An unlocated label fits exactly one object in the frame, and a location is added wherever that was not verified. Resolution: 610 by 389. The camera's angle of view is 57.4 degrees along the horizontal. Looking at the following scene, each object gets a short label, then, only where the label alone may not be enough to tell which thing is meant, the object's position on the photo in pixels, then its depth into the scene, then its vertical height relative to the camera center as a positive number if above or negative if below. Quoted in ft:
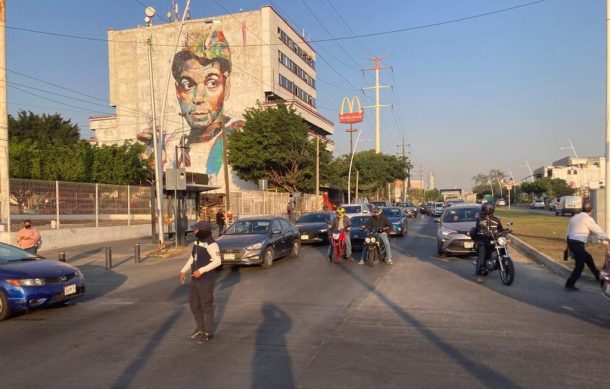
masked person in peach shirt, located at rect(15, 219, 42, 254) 46.93 -2.94
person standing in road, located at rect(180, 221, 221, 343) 24.32 -3.70
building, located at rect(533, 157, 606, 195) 401.70 +18.50
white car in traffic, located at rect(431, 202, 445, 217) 175.73 -4.22
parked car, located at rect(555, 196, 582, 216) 165.07 -3.30
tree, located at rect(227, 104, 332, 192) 159.22 +14.35
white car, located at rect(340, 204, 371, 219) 96.48 -2.10
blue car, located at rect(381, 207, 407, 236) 88.58 -3.79
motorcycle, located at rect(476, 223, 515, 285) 37.99 -4.55
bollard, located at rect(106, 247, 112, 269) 55.67 -5.75
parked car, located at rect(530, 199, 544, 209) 287.18 -5.83
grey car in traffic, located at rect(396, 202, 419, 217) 169.42 -4.21
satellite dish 119.32 +42.18
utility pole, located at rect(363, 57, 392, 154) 307.99 +51.76
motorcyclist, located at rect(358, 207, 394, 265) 52.03 -2.76
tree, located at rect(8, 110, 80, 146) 207.31 +28.19
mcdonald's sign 243.81 +37.47
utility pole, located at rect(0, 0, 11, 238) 63.10 +6.45
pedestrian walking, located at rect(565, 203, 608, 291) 34.53 -2.75
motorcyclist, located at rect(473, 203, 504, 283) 39.29 -2.70
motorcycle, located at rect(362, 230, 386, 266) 52.13 -4.63
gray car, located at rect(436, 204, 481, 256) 54.19 -3.42
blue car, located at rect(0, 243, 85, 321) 30.25 -4.54
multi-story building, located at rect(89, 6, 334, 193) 223.79 +50.52
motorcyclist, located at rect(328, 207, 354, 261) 55.26 -2.89
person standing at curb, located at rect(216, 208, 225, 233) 91.25 -3.54
